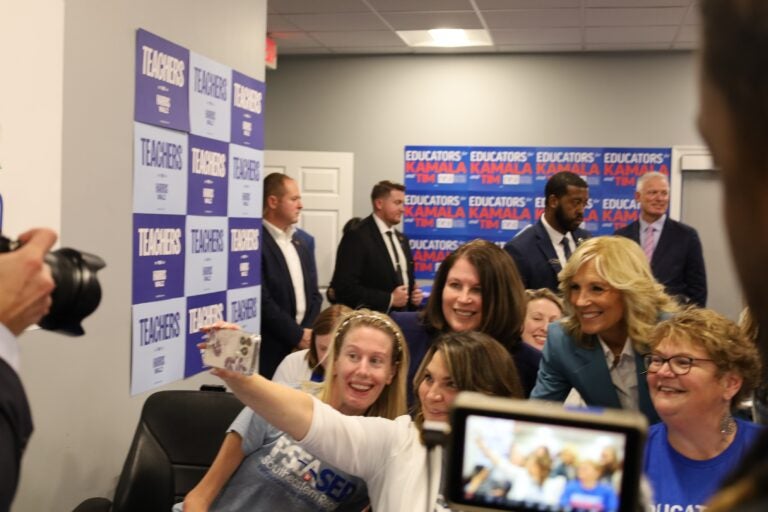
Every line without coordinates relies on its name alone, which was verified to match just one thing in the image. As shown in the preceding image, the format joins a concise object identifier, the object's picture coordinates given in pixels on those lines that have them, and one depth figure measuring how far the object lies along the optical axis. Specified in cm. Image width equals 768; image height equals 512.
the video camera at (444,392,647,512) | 71
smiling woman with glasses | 204
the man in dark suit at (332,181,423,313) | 576
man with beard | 466
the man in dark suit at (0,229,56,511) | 95
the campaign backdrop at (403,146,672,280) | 768
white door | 789
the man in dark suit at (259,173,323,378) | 458
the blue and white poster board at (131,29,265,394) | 330
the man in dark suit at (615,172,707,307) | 530
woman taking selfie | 190
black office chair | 286
